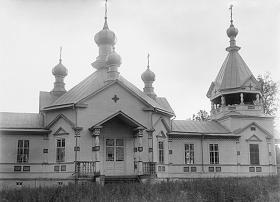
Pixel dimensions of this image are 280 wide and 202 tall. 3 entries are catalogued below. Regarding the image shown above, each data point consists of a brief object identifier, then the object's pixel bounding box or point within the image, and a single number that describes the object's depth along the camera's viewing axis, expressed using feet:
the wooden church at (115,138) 74.02
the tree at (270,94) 133.78
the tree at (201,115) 165.95
